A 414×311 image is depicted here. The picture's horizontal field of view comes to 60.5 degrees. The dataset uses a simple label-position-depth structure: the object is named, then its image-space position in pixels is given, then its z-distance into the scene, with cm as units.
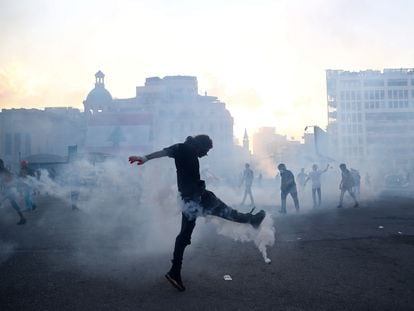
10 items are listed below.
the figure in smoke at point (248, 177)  1503
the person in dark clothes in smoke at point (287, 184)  1230
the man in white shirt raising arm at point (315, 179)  1434
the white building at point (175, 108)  6450
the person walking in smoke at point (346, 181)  1344
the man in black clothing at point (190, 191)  448
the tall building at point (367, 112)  6525
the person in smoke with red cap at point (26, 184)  1141
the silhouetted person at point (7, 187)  950
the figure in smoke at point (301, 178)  1803
